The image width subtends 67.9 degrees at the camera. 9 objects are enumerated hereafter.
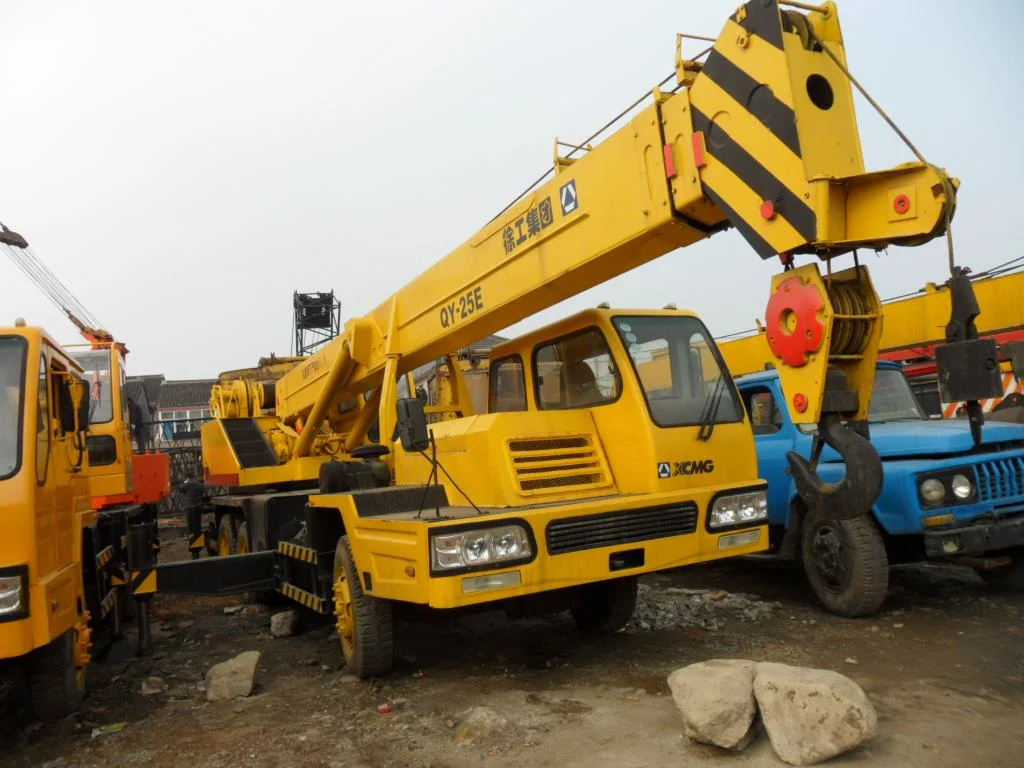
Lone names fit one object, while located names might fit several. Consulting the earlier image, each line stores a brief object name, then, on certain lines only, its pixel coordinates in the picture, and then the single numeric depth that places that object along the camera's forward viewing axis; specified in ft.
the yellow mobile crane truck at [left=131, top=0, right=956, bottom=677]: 10.87
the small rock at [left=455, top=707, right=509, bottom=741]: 12.30
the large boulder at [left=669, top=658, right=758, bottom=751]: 10.64
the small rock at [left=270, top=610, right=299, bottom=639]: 21.04
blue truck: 17.25
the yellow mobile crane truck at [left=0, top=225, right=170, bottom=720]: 11.86
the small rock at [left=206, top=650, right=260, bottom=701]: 15.55
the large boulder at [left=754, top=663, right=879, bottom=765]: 10.03
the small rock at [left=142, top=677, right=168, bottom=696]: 16.19
